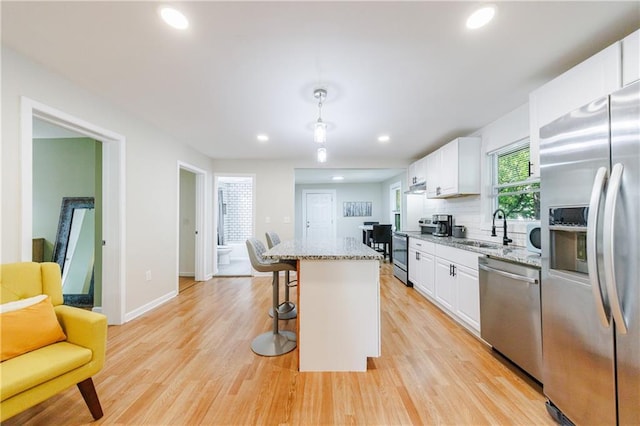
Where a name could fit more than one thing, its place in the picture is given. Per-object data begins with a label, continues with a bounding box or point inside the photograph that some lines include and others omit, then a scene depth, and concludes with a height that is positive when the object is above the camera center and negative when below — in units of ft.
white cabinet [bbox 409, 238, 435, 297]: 11.31 -2.50
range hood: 14.25 +1.46
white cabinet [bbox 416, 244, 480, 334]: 8.19 -2.58
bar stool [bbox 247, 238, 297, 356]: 7.32 -3.73
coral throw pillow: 4.34 -1.98
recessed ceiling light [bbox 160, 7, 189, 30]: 4.69 +3.71
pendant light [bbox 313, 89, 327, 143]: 7.45 +2.49
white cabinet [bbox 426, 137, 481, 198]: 10.94 +2.01
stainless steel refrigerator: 3.64 -0.79
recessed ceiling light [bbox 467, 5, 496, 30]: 4.66 +3.69
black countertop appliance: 12.62 -0.58
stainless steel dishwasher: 5.73 -2.46
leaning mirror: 10.99 -1.45
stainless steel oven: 14.20 -2.53
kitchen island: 6.41 -2.50
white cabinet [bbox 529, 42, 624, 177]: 5.16 +2.84
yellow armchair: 3.93 -2.44
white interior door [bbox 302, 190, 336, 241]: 28.53 +0.20
